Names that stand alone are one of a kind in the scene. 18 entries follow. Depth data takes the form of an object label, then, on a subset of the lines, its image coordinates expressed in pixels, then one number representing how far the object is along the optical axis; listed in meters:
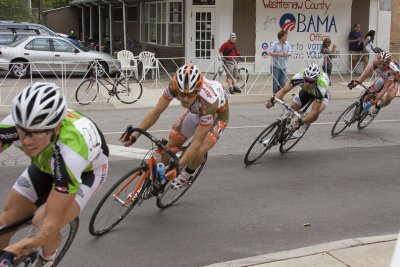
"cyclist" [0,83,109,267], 3.09
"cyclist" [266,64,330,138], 8.12
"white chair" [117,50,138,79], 16.47
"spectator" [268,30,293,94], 15.68
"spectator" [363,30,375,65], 20.77
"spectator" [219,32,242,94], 16.31
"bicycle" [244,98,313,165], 8.15
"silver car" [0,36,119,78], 18.44
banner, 21.27
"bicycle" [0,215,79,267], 3.48
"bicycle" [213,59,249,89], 16.30
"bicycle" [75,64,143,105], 14.40
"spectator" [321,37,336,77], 17.89
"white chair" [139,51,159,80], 17.14
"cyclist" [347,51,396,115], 10.04
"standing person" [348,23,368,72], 21.14
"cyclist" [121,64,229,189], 5.51
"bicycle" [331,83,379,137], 10.31
